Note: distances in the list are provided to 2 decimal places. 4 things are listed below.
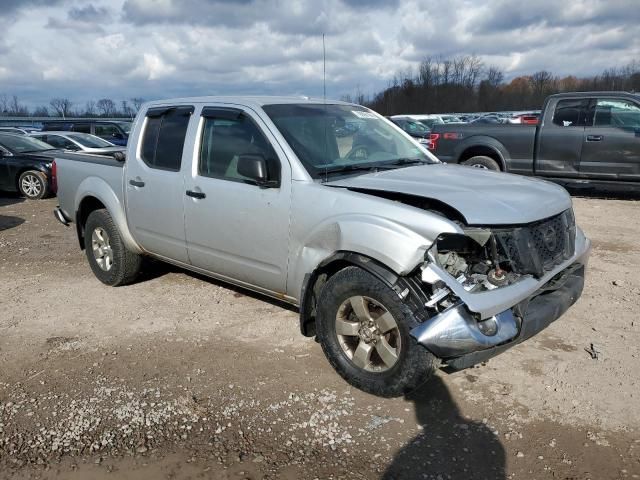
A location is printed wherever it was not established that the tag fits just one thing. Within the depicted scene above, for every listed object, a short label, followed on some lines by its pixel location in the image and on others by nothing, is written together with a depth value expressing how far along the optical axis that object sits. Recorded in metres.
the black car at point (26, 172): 11.96
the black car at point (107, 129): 17.38
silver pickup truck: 3.14
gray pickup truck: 9.49
